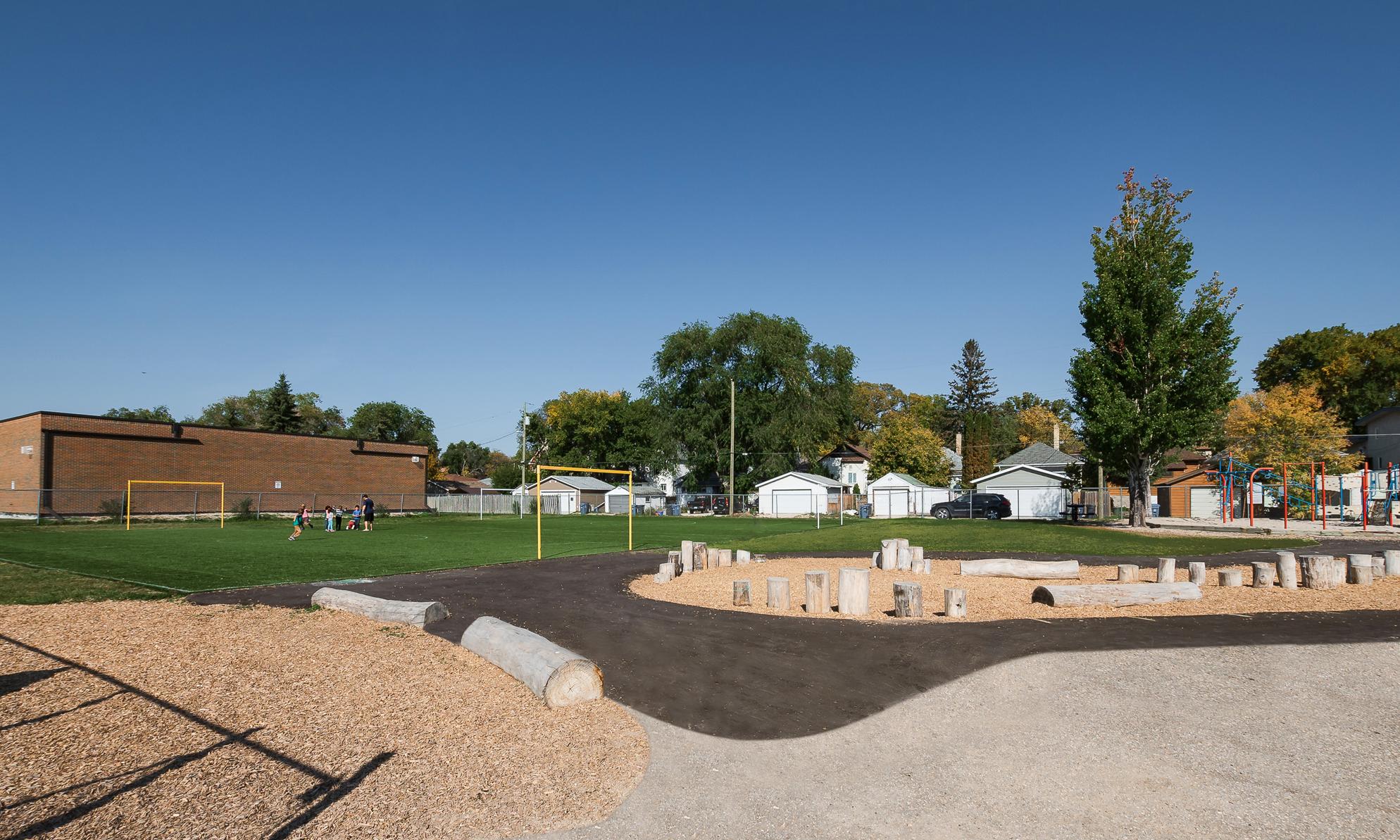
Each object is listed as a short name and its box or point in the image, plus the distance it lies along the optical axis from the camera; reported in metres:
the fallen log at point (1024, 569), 16.28
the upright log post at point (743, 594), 13.27
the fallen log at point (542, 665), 7.71
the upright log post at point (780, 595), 12.66
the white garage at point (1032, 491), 56.31
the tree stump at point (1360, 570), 14.80
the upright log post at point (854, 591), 11.82
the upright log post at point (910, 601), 11.44
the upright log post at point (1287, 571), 14.55
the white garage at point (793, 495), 60.31
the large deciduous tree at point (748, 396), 68.19
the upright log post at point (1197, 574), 14.56
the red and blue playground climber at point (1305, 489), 33.03
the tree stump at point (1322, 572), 14.38
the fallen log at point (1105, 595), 12.16
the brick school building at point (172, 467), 40.41
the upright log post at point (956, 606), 11.58
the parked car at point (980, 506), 50.31
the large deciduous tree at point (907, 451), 70.88
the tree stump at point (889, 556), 18.61
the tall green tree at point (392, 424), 113.38
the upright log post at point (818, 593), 12.12
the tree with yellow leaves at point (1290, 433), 48.75
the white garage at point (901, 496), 58.12
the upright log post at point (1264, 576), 14.46
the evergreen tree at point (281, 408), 82.19
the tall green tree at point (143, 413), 95.88
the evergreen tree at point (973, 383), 96.88
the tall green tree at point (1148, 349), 33.31
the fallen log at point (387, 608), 11.00
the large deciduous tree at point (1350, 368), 64.69
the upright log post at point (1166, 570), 14.88
